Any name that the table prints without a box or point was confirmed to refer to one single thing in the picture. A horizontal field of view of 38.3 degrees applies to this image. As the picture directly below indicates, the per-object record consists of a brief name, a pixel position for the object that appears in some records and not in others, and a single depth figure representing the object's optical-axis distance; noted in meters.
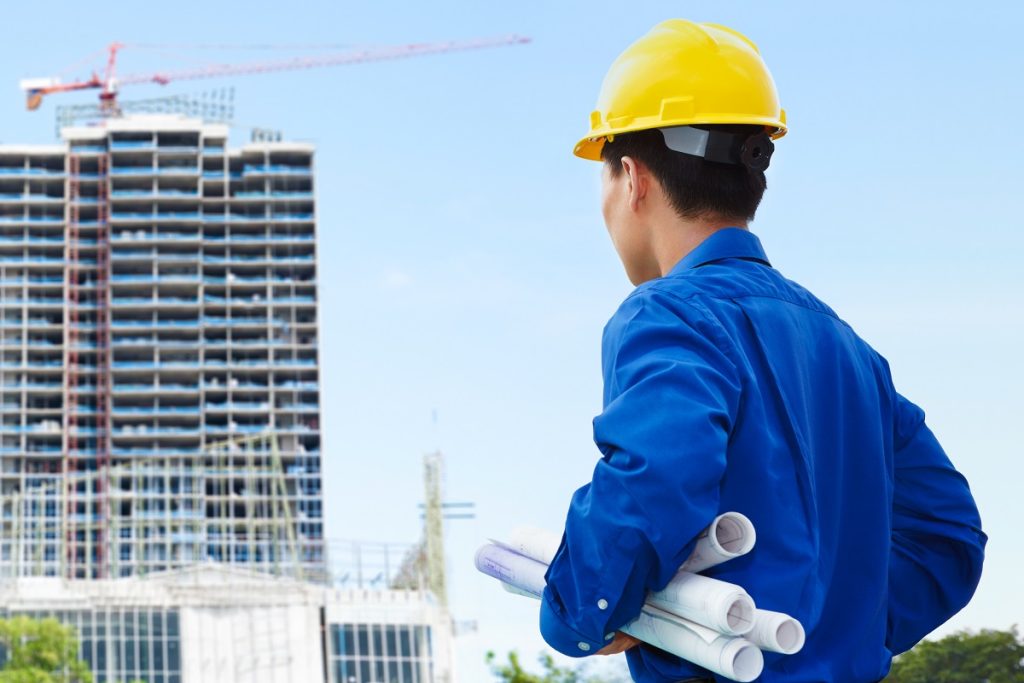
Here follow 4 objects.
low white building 63.03
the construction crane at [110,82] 113.50
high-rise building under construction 91.00
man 1.73
